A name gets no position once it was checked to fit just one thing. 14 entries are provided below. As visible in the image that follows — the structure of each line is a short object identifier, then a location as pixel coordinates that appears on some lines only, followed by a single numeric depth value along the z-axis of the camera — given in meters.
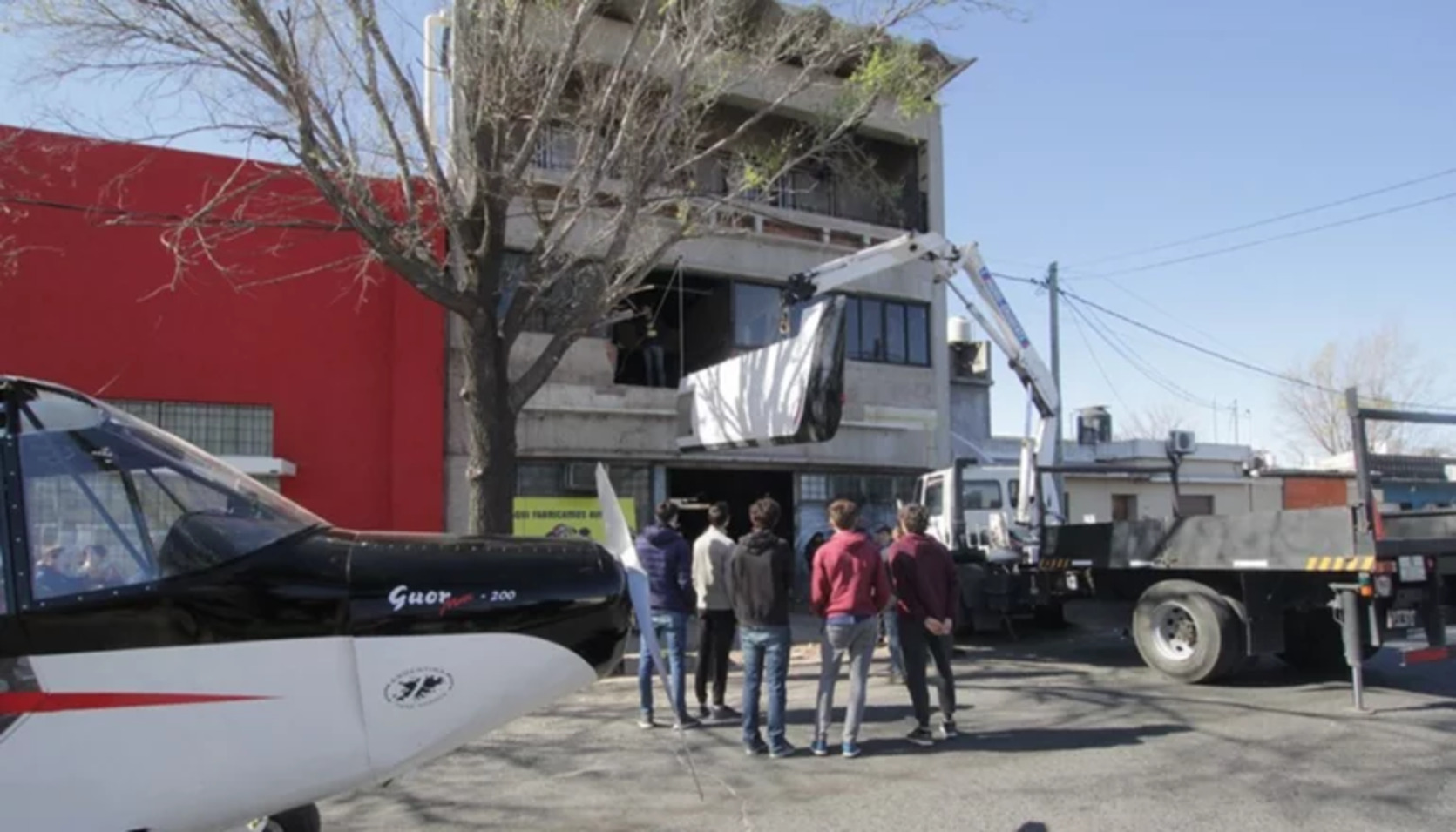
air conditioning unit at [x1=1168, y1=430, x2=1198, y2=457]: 14.35
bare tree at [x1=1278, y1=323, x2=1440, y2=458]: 44.69
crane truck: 8.57
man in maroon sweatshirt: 7.58
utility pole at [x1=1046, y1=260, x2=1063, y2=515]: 23.33
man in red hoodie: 7.25
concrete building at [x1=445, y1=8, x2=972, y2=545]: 16.22
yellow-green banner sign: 14.26
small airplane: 3.17
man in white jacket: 8.61
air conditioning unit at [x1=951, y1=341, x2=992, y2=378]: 28.89
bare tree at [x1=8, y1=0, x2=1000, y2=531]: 9.29
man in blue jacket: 8.30
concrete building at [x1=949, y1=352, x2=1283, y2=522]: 28.64
